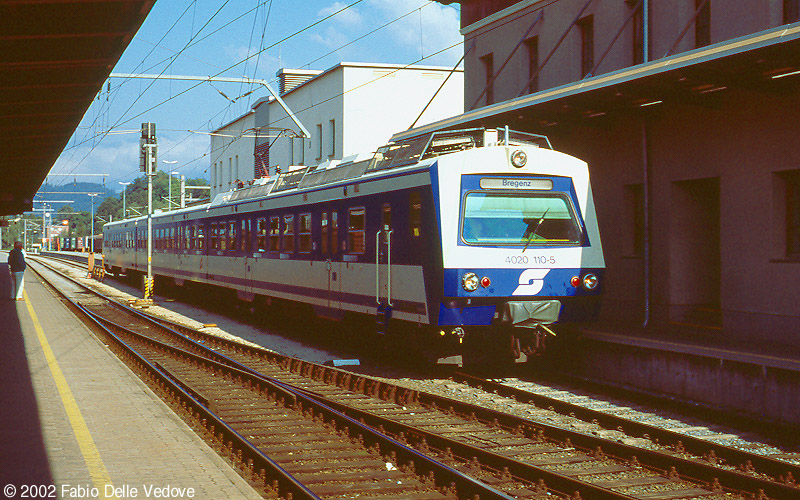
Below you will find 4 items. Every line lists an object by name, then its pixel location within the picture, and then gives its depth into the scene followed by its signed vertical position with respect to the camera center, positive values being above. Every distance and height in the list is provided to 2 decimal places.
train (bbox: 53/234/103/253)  78.62 +1.40
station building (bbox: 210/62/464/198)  34.91 +6.32
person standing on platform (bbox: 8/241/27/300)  24.30 -0.32
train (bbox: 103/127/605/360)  11.27 +0.12
